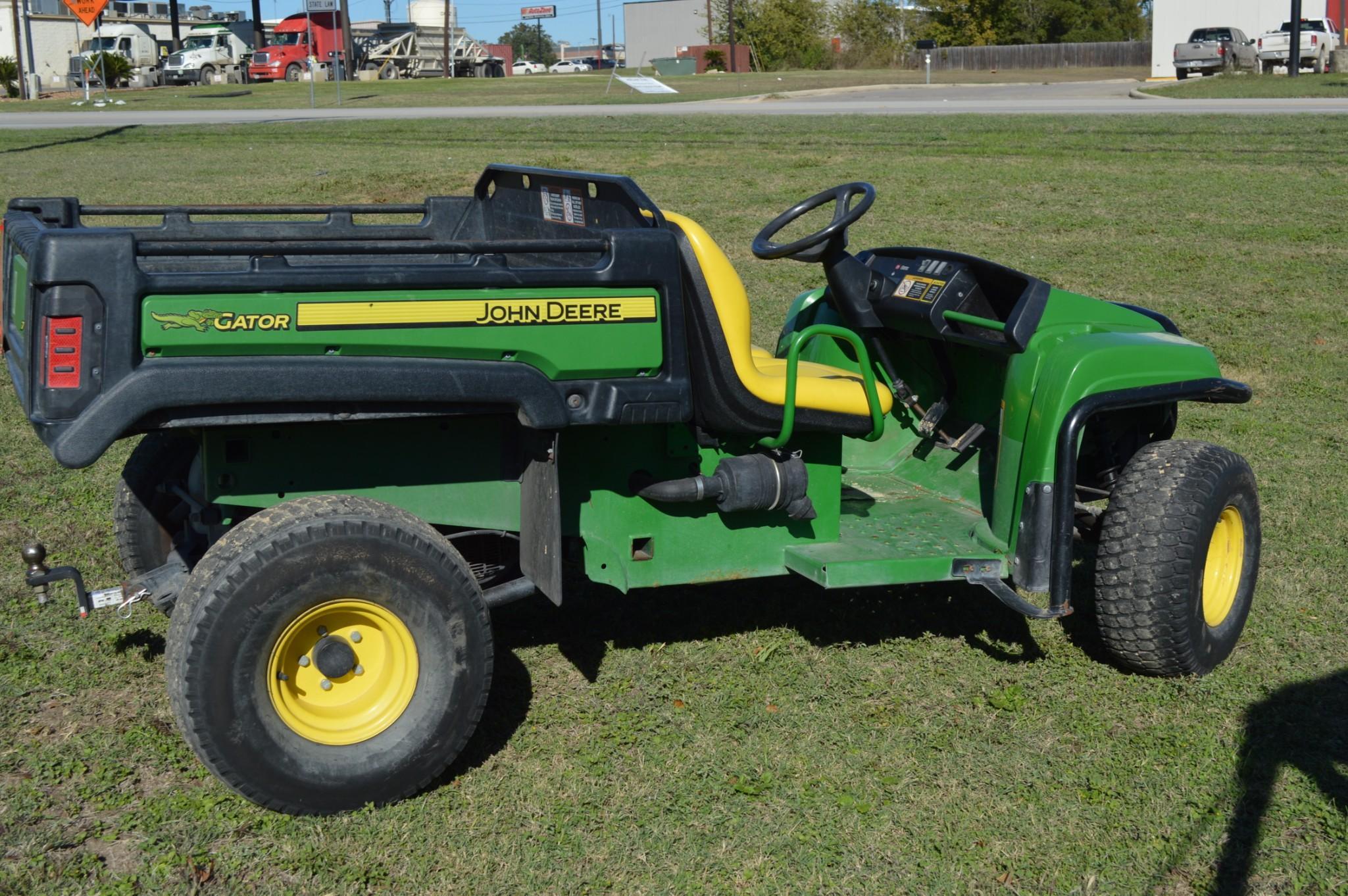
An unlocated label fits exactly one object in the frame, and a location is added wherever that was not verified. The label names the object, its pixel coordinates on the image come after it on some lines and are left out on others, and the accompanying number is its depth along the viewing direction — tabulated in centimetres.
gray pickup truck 3316
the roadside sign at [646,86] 2962
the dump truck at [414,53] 4806
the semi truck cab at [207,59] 4500
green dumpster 4312
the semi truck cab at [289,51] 4753
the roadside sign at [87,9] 2306
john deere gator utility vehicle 322
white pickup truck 3216
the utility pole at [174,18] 5124
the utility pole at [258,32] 5294
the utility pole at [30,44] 3681
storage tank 5491
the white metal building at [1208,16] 3975
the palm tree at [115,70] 4072
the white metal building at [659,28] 7619
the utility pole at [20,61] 3528
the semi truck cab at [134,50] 4350
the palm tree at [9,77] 3866
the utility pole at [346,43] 4044
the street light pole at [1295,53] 2700
